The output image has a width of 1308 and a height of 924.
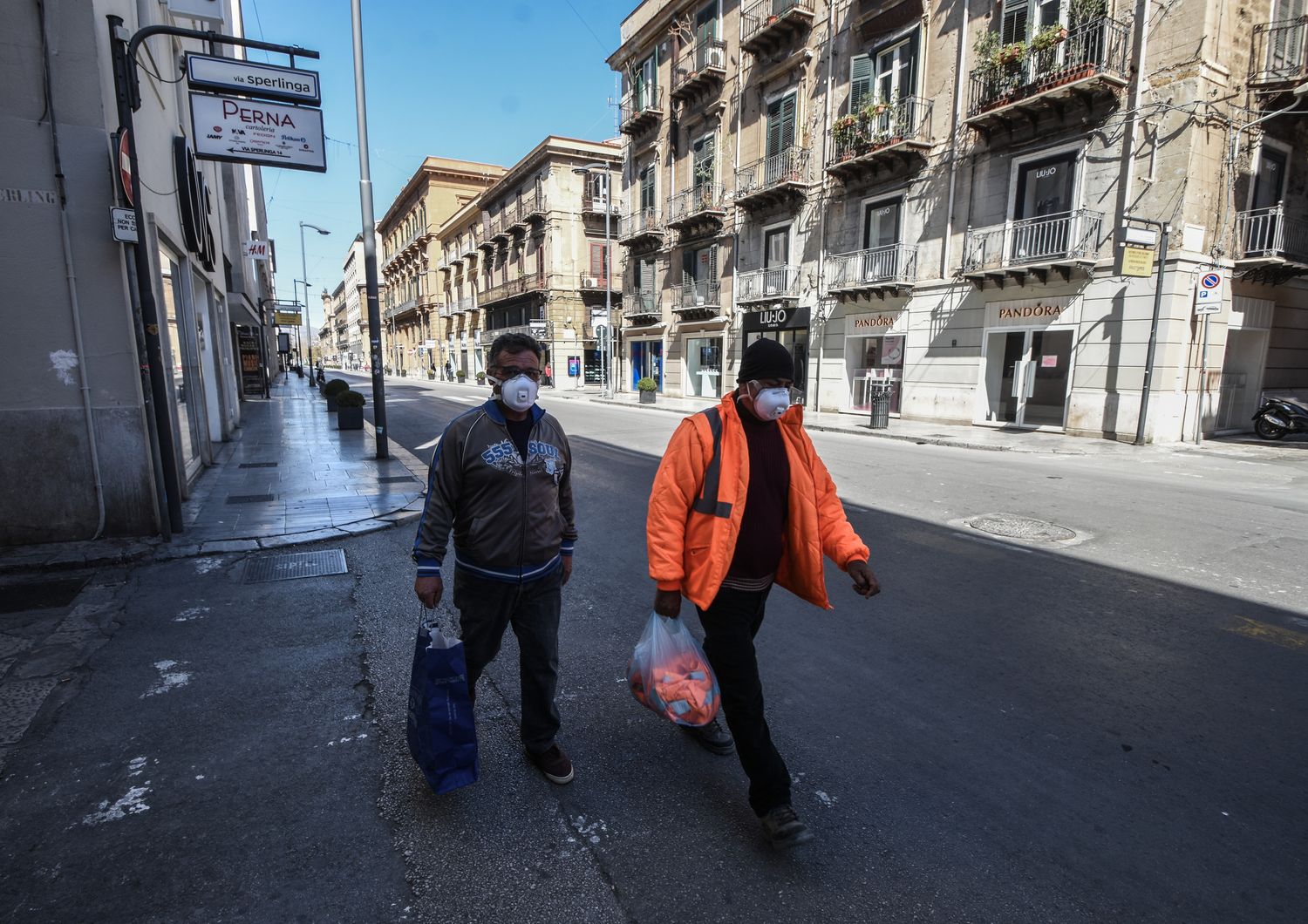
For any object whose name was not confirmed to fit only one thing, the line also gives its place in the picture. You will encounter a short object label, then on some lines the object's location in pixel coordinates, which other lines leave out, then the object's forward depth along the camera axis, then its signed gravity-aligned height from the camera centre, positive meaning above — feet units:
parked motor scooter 47.47 -4.19
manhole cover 21.54 -5.56
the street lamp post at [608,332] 93.15 +3.66
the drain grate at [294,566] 18.01 -5.72
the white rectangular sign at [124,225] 18.47 +3.62
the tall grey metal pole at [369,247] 35.53 +5.98
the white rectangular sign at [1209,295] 43.42 +4.11
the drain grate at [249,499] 26.47 -5.50
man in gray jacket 8.92 -2.27
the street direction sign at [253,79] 22.38 +9.44
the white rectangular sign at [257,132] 23.43 +7.98
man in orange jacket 8.07 -2.13
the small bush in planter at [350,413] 50.52 -4.07
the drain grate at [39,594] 15.44 -5.58
